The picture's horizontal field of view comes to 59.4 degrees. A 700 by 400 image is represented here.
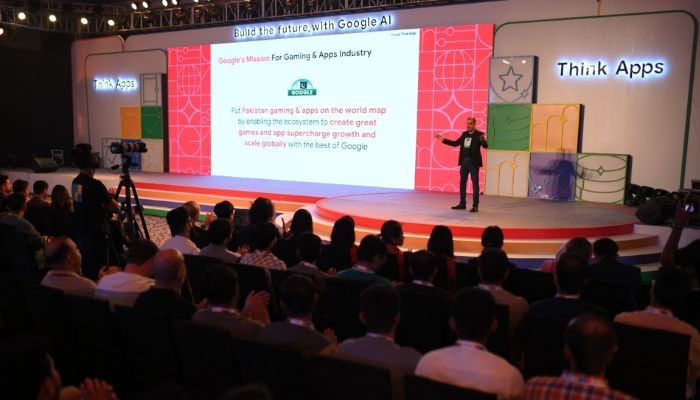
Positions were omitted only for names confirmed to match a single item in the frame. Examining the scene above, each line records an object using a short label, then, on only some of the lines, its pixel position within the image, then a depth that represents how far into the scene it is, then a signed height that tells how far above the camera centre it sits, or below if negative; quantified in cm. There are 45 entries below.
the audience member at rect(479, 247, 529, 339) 309 -77
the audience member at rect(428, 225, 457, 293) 409 -87
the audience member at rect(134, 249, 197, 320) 284 -79
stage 689 -113
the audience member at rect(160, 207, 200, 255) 439 -80
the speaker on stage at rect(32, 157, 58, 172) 1409 -103
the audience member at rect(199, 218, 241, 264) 423 -82
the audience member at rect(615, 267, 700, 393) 273 -82
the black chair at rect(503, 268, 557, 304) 363 -92
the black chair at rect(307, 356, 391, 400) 195 -82
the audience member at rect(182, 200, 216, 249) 527 -95
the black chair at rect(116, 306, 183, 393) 247 -93
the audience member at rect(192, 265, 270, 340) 261 -80
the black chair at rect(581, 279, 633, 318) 337 -90
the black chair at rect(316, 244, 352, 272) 453 -96
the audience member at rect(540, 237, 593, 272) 387 -74
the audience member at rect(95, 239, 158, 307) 317 -83
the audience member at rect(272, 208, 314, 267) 466 -93
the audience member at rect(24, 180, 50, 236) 592 -90
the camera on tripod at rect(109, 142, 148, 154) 655 -28
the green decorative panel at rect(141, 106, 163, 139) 1460 +0
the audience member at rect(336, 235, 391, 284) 363 -78
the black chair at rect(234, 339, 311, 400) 212 -85
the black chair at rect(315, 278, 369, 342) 326 -98
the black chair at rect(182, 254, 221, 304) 379 -91
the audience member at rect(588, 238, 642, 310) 391 -87
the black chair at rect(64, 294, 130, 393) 265 -96
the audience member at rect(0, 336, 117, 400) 174 -72
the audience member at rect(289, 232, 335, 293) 376 -78
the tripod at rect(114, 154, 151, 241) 618 -79
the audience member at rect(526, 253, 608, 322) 284 -78
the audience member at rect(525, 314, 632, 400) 186 -71
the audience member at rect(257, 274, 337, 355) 242 -81
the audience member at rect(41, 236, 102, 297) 333 -83
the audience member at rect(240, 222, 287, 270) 396 -82
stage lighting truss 1190 +241
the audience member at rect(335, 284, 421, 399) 227 -81
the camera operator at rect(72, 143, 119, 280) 498 -73
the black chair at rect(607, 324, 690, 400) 242 -92
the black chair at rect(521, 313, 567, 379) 259 -92
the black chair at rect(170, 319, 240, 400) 229 -90
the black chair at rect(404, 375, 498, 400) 176 -77
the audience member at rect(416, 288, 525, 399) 204 -78
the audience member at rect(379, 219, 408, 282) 432 -92
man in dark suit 797 -33
